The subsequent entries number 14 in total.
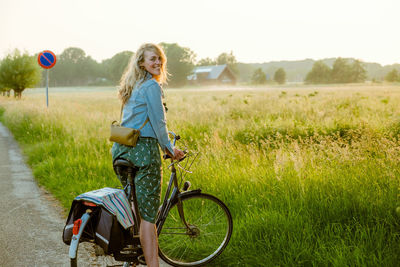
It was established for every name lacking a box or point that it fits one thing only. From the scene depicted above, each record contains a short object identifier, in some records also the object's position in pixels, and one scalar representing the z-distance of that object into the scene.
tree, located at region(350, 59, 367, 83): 114.73
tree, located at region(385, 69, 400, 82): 103.69
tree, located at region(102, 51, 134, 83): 106.34
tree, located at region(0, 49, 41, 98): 38.12
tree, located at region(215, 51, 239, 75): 151.50
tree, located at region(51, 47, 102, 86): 131.12
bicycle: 3.16
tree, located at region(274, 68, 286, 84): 118.76
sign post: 14.15
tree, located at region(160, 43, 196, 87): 104.12
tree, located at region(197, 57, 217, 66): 149.12
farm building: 114.38
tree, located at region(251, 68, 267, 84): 112.19
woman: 2.90
